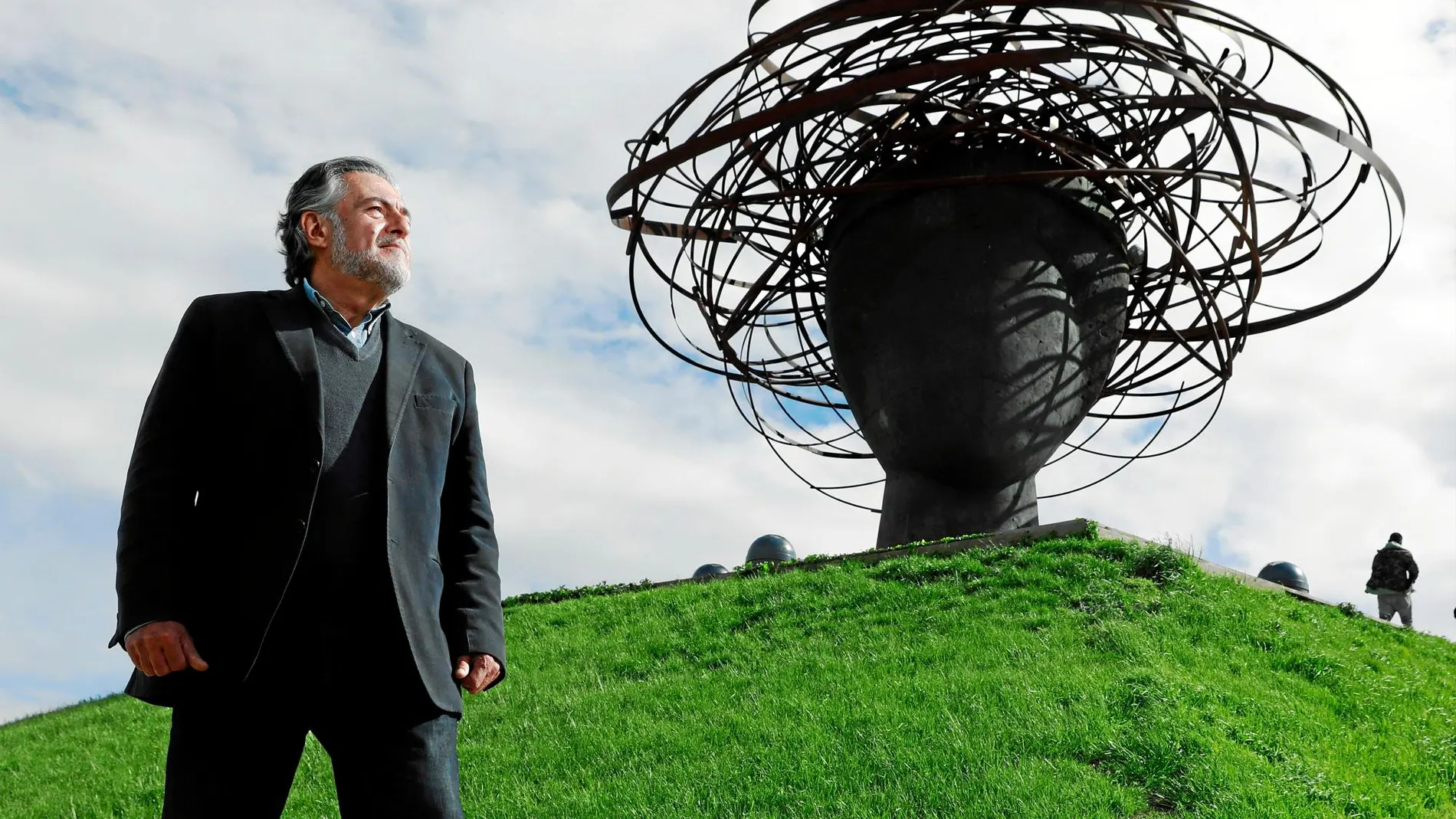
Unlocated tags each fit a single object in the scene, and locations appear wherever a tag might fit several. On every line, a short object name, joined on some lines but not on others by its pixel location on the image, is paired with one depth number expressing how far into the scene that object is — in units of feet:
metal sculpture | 31.32
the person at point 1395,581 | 50.19
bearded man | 8.56
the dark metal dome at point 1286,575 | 51.47
